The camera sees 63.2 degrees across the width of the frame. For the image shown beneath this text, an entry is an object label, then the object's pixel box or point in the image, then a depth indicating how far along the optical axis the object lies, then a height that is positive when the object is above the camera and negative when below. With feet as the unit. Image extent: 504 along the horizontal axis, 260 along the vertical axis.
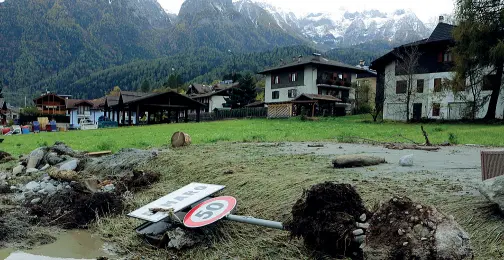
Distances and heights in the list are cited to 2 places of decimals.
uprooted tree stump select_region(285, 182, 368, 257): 13.79 -3.57
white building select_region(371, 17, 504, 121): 121.60 +10.69
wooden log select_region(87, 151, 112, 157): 39.55 -3.83
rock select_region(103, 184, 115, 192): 25.53 -4.66
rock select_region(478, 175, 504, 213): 14.30 -2.60
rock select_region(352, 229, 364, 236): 13.48 -3.81
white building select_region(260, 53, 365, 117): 173.52 +16.22
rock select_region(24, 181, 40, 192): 27.29 -4.96
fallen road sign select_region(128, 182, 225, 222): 18.62 -4.18
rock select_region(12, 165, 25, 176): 34.73 -4.84
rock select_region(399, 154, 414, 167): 25.38 -2.72
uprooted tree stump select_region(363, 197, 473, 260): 11.10 -3.33
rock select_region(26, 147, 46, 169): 36.09 -3.94
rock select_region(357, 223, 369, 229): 13.65 -3.64
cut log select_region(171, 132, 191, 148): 40.75 -2.47
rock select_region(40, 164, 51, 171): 34.75 -4.55
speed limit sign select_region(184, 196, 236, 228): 17.34 -4.27
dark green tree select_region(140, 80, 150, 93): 378.69 +25.81
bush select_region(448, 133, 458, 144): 45.01 -2.54
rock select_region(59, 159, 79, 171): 32.40 -4.12
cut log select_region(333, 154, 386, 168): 25.26 -2.76
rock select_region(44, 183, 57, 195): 26.02 -4.89
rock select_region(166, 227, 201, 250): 16.93 -5.17
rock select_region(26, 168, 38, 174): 33.97 -4.73
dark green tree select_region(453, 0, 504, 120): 93.76 +19.03
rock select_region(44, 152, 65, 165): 36.32 -4.01
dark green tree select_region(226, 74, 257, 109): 220.84 +11.80
